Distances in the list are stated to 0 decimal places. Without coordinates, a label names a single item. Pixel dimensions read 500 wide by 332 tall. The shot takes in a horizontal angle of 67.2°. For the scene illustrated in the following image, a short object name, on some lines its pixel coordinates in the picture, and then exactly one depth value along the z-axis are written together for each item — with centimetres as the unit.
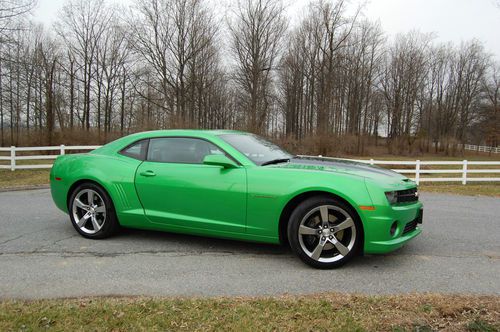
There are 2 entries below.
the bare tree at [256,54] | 3353
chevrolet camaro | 387
